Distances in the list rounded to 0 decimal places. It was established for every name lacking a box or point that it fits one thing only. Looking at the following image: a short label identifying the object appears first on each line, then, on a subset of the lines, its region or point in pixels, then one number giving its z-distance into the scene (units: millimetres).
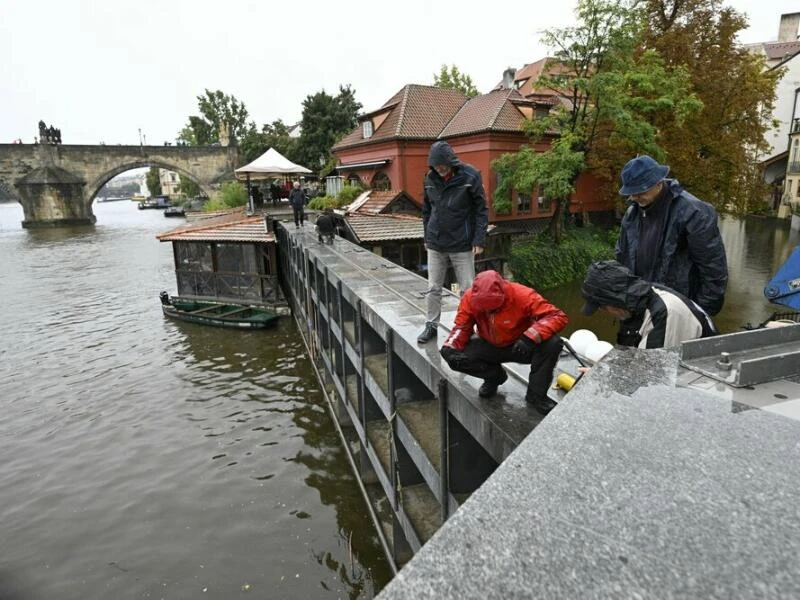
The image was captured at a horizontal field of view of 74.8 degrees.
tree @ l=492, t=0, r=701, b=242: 21125
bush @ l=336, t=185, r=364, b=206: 29047
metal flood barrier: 4676
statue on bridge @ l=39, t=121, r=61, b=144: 55541
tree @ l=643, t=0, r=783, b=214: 24938
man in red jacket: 3779
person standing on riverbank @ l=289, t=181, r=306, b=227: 21062
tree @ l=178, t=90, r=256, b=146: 77375
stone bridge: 53562
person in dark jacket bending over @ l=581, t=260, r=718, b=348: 3344
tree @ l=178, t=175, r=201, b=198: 81750
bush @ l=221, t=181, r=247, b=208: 38062
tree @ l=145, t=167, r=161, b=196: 124062
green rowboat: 19984
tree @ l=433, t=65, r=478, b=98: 46438
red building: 27172
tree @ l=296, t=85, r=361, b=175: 44062
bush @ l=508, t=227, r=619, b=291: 25297
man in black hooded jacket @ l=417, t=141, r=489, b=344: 5598
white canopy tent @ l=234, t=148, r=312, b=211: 26016
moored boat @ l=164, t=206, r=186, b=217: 73812
